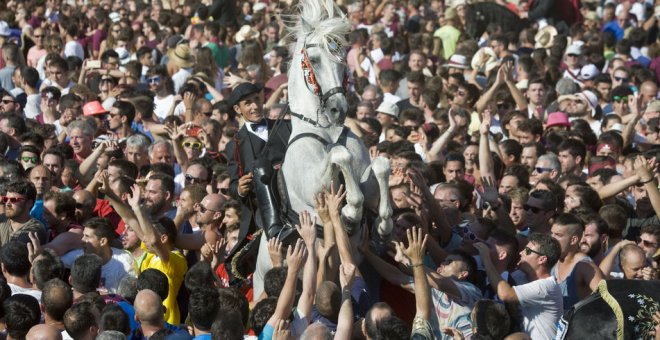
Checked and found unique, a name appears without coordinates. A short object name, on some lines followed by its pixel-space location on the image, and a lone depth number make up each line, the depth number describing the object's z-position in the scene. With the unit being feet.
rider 56.70
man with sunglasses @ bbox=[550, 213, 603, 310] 58.49
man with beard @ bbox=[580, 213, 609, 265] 63.00
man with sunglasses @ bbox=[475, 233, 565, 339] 54.54
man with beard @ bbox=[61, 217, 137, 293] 62.13
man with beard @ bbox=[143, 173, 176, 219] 70.15
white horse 53.47
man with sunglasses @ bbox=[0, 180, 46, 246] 64.13
